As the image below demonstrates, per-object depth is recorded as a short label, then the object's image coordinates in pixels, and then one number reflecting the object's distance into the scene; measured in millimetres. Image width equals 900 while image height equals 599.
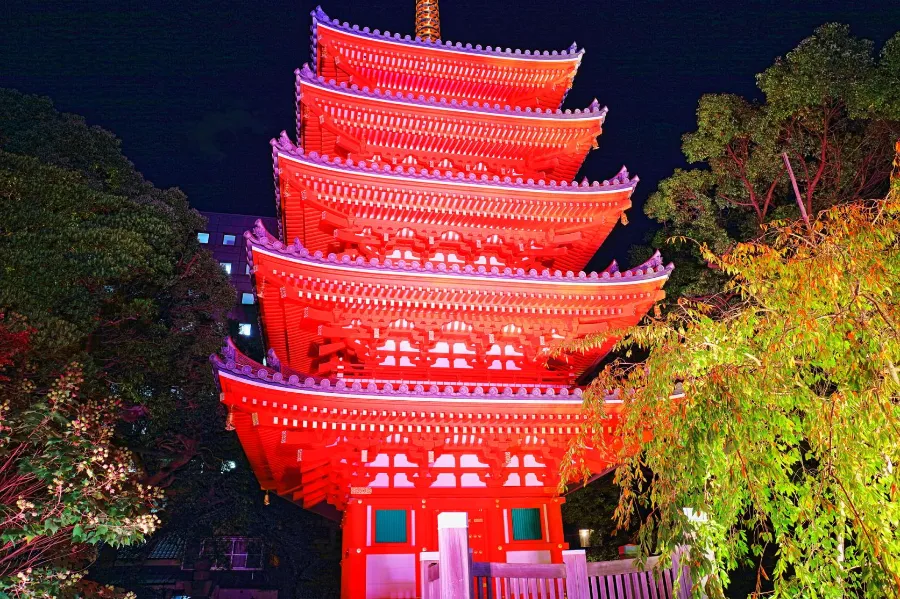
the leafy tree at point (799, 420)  4895
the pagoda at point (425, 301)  9797
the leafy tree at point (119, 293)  12812
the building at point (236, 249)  41875
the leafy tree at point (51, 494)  6887
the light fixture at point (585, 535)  16531
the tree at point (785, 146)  15039
